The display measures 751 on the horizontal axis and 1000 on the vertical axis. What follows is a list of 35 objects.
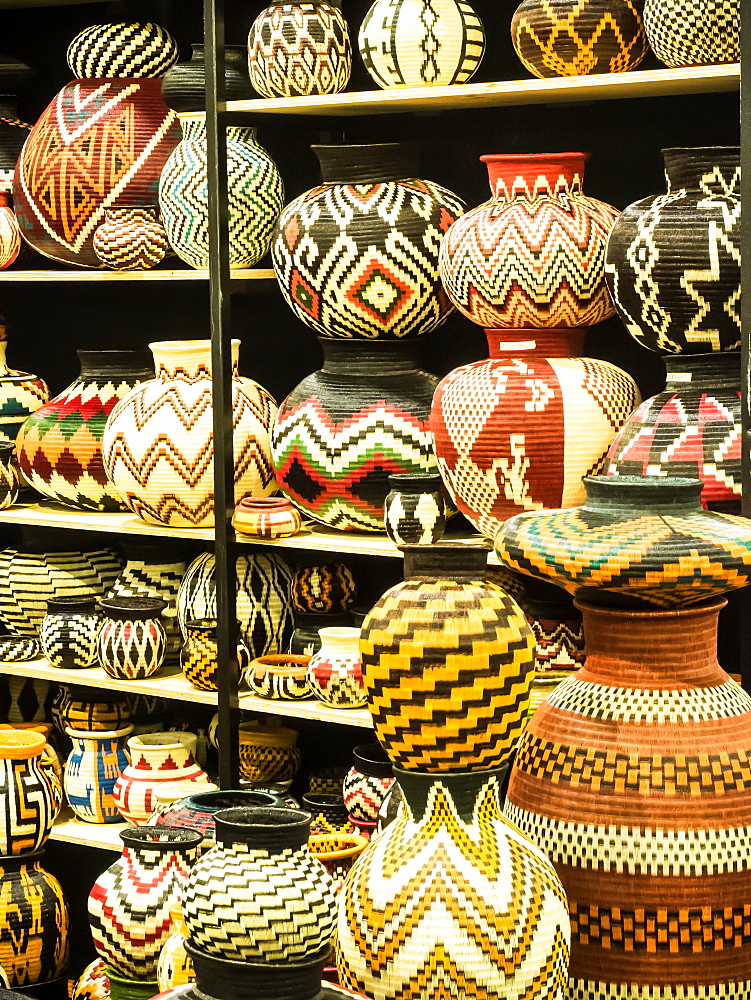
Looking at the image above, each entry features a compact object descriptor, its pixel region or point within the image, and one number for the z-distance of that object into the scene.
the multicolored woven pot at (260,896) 1.44
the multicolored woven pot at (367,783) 2.91
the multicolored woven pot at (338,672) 2.91
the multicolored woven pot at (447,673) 1.50
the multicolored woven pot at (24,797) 2.88
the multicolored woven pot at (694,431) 2.34
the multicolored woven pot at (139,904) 2.50
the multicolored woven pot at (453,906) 1.46
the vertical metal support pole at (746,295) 2.24
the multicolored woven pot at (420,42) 2.71
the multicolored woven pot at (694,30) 2.37
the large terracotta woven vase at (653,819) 1.63
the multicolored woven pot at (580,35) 2.51
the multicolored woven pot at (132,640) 3.22
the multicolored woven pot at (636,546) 1.60
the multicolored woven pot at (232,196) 3.09
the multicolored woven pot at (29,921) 3.08
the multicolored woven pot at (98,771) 3.39
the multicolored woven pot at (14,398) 3.61
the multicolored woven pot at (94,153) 3.40
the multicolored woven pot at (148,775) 3.20
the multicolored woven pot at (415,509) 2.76
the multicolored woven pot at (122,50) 3.42
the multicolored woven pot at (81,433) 3.40
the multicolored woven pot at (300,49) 2.87
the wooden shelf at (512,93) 2.43
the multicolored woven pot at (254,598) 3.21
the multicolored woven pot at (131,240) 3.32
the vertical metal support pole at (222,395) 2.91
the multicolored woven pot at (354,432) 2.88
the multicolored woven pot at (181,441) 3.13
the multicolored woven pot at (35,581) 3.56
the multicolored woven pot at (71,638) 3.37
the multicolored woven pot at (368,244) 2.79
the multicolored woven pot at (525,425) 2.54
